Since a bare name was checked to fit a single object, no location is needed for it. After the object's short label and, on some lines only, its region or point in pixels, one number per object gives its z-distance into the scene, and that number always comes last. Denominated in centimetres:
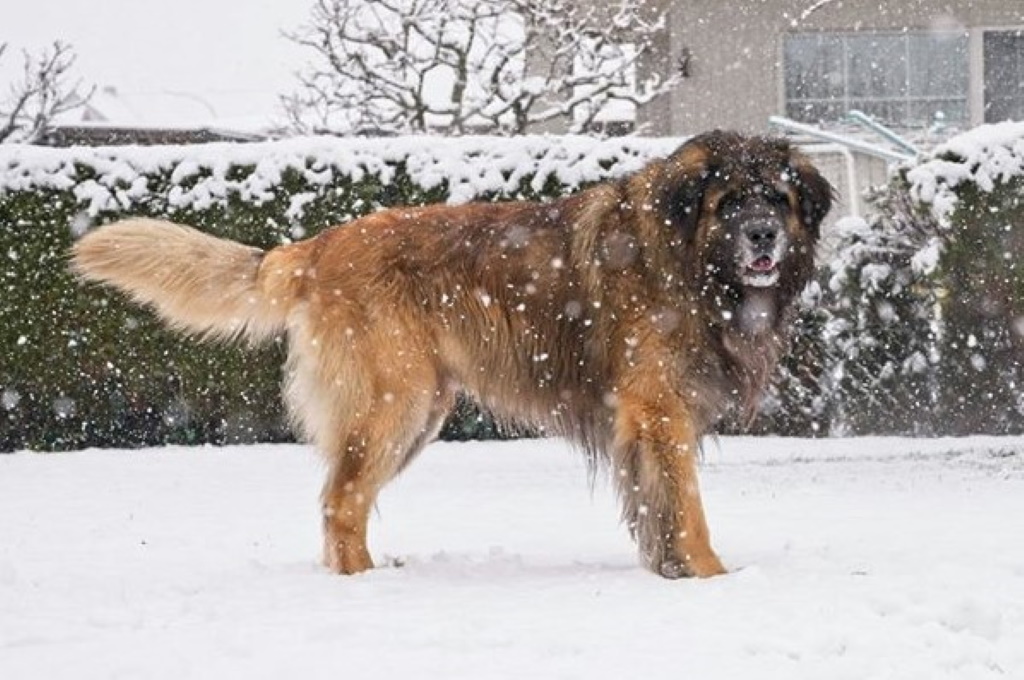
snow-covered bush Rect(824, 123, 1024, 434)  1078
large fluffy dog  595
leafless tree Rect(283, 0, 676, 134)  1809
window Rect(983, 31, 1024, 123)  1827
